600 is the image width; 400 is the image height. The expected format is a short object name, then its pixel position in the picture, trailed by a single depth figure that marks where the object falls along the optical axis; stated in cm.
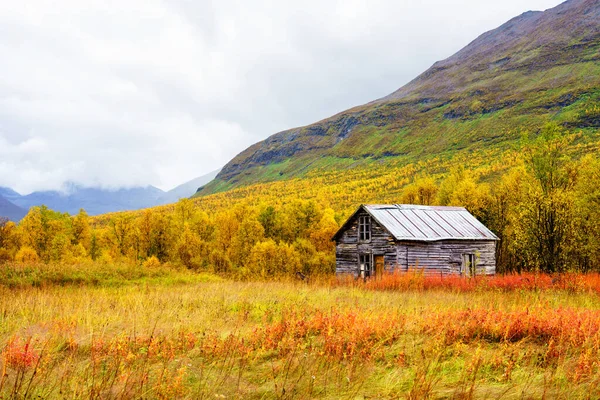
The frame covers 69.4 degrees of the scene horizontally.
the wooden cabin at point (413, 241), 2873
